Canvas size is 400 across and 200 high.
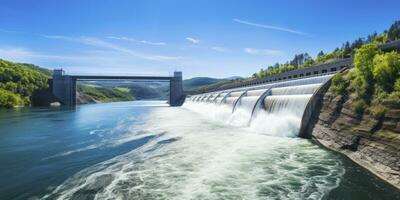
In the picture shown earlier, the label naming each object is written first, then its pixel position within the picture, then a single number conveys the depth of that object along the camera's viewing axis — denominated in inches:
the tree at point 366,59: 991.0
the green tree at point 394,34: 4186.5
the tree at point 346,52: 3755.4
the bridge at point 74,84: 5807.1
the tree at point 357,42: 4694.9
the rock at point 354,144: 864.9
